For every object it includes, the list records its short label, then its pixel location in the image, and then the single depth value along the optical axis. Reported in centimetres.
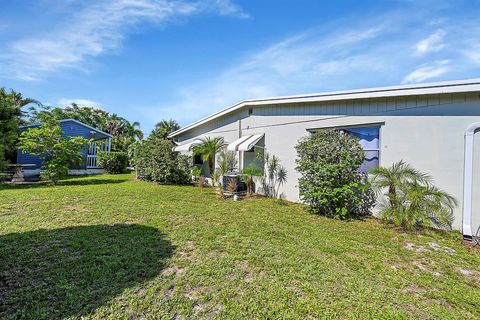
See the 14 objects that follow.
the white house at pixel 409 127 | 675
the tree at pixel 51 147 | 1611
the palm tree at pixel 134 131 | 4306
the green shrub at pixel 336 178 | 864
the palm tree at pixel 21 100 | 2961
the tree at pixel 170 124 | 4147
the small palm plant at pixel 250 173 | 1258
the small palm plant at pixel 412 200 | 711
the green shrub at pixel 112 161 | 2653
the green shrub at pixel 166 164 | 1786
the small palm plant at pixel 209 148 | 1639
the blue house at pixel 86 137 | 2272
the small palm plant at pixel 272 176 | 1241
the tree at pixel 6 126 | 1301
